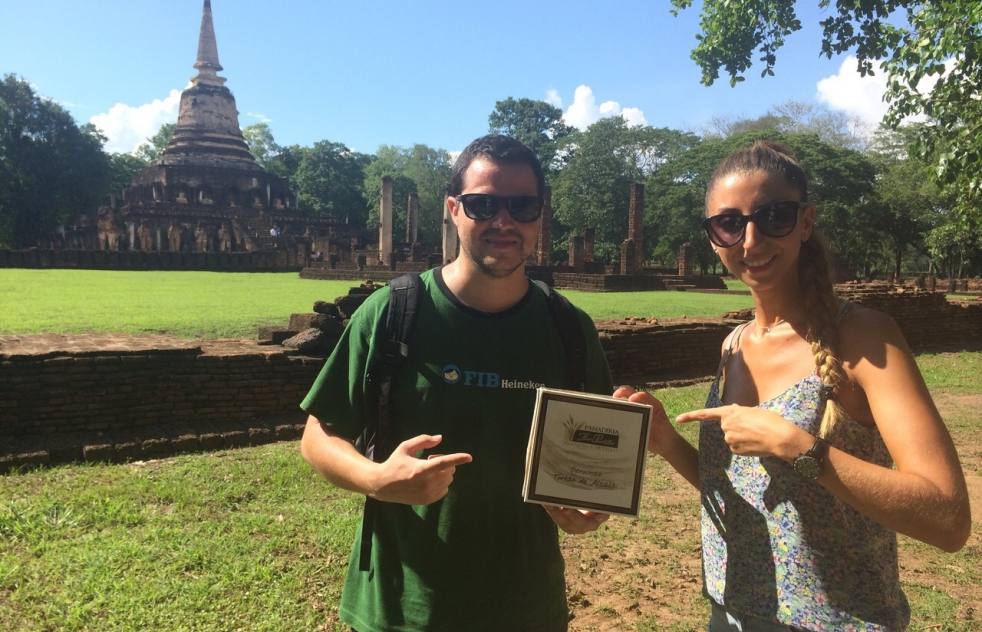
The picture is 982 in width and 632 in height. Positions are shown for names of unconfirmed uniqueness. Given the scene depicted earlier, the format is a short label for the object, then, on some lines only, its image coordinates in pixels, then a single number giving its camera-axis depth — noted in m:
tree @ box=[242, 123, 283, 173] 64.19
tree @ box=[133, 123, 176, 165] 63.47
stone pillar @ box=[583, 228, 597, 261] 31.20
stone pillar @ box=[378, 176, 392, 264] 30.42
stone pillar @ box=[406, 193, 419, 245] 35.89
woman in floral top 1.22
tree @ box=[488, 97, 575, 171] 54.81
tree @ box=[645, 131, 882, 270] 31.66
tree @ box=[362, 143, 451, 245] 52.06
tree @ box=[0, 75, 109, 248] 37.94
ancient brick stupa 35.69
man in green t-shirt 1.55
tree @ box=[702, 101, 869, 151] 43.16
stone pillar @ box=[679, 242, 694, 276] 28.47
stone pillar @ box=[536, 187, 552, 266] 30.03
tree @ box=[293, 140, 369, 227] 53.91
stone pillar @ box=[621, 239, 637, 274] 27.31
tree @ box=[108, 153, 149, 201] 46.67
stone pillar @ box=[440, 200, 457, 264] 26.35
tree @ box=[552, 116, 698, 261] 41.84
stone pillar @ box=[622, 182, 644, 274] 30.52
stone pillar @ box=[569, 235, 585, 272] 31.14
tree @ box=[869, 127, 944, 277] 31.72
